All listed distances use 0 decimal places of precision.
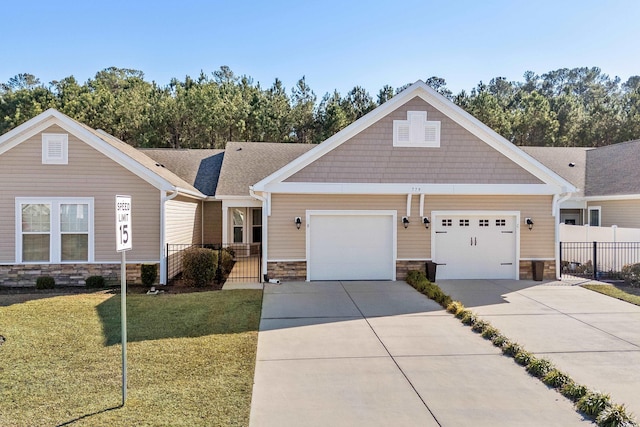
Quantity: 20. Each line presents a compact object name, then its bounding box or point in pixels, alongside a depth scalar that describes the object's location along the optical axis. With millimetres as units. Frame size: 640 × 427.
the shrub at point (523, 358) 6120
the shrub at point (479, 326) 7762
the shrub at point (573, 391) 5031
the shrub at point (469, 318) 8191
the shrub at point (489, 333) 7369
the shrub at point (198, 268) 12031
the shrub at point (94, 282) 11805
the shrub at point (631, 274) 12375
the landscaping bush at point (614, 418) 4395
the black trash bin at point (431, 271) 12734
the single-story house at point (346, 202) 11914
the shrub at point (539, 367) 5705
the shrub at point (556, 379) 5379
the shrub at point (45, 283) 11664
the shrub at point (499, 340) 6962
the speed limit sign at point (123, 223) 4727
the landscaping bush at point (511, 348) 6516
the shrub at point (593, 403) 4655
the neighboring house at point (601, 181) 16906
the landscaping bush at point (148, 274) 11852
